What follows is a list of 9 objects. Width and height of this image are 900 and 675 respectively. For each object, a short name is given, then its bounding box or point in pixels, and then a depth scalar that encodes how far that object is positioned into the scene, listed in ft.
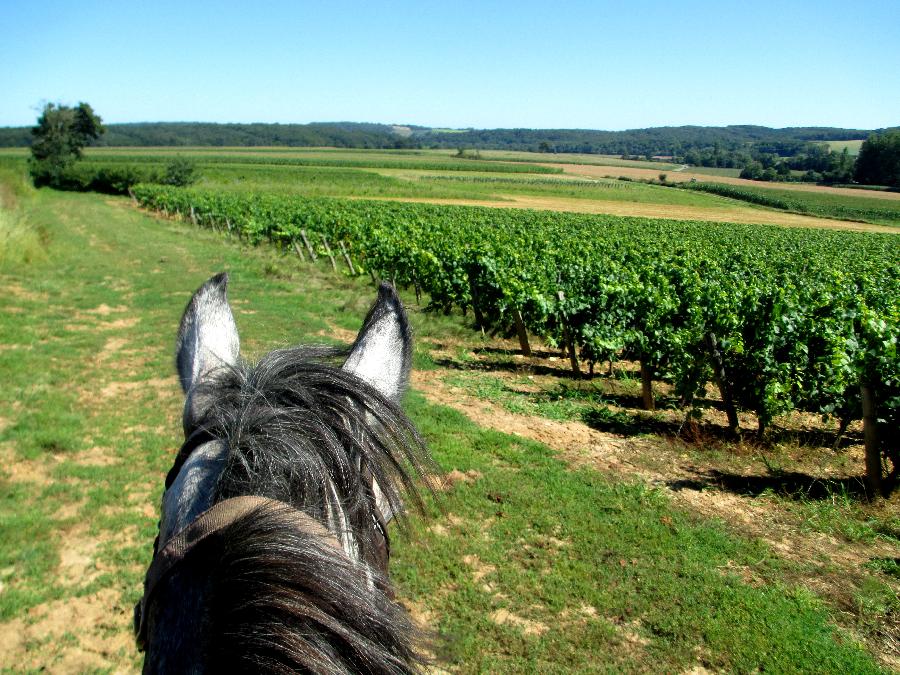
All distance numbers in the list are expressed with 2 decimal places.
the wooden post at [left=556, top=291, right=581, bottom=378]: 32.60
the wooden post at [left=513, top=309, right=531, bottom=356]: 36.19
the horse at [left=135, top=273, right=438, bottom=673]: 2.73
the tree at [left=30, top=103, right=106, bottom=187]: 165.68
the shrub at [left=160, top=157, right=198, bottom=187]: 162.32
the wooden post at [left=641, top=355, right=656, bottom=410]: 27.81
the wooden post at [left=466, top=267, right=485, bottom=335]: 41.37
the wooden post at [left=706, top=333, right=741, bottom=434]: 24.71
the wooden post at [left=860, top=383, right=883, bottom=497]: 19.42
